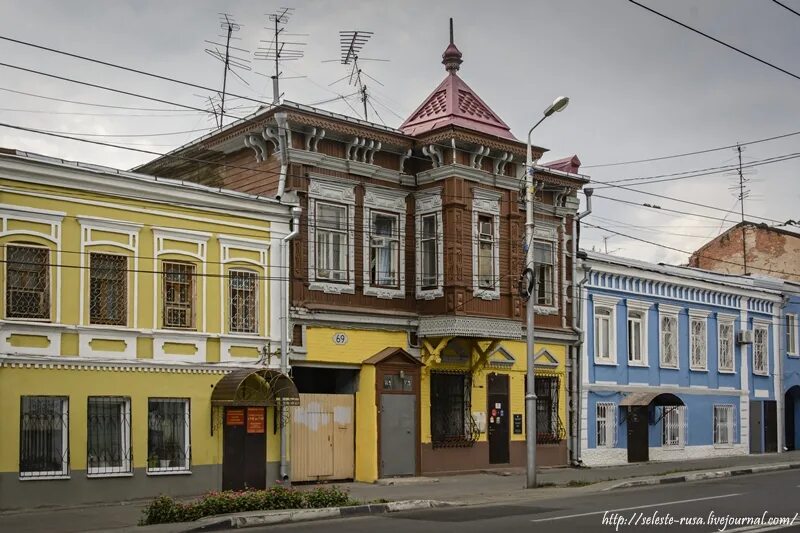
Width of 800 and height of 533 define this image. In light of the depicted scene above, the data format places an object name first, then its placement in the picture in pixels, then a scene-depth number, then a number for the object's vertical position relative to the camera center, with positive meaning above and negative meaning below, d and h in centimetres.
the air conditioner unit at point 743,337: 3944 +50
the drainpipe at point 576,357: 3216 -15
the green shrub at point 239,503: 1744 -256
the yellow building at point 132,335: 2044 +40
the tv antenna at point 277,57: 2771 +775
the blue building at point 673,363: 3341 -41
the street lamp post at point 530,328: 2409 +56
